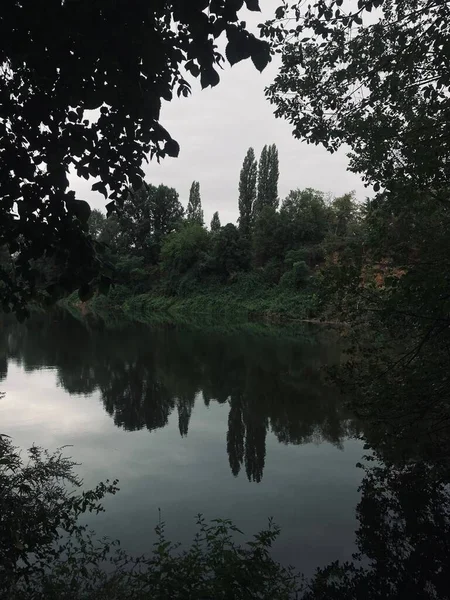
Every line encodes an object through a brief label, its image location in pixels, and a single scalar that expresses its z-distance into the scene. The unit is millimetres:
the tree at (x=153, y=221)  57781
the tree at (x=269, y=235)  43062
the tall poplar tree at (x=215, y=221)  67888
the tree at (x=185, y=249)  49062
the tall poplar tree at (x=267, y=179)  53094
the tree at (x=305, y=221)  42656
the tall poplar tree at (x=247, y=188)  53625
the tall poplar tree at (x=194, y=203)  66312
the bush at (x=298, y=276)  38631
